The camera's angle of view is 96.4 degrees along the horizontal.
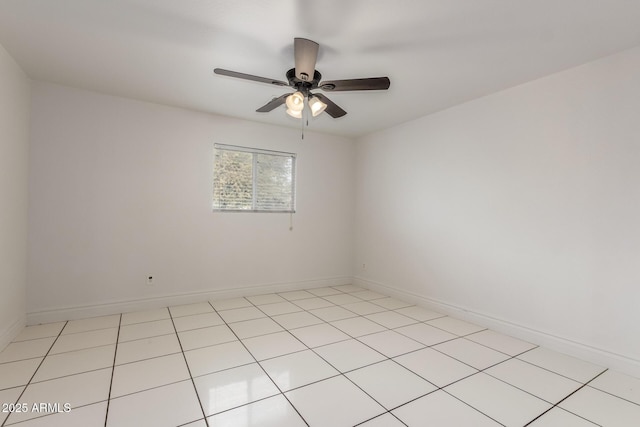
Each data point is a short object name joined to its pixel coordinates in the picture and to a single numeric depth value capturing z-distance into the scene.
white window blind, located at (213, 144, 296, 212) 3.85
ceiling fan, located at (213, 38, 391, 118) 1.94
